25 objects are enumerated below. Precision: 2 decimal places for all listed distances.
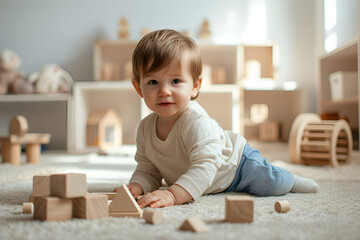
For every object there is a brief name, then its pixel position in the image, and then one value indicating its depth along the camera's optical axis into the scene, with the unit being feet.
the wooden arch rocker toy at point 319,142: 5.14
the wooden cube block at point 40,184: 2.55
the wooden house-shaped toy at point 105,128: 8.27
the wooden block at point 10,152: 5.26
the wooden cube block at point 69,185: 1.90
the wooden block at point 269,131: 9.23
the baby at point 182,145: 2.63
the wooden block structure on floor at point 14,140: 5.23
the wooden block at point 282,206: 2.20
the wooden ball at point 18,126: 5.24
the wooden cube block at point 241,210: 1.94
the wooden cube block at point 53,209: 1.93
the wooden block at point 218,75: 8.93
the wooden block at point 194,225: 1.76
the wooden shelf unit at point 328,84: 6.81
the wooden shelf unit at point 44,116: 9.43
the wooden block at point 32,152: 5.58
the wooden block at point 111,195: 2.58
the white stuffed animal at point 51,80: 8.37
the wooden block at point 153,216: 1.90
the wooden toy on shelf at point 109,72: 8.91
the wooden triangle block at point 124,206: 2.10
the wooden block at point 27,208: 2.19
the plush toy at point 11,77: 8.35
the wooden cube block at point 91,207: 1.98
